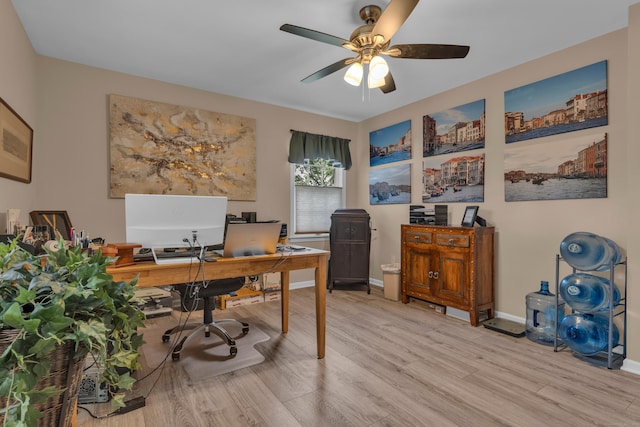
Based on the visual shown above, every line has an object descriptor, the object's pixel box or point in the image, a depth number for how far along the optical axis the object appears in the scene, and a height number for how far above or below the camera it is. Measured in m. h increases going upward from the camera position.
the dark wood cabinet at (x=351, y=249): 4.45 -0.50
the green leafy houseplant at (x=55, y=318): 0.66 -0.25
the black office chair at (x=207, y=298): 2.45 -0.66
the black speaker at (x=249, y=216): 3.96 -0.05
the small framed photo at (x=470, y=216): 3.37 -0.03
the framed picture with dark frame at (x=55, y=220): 2.71 -0.07
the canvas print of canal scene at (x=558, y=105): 2.72 +1.00
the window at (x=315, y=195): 4.71 +0.26
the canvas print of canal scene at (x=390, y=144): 4.43 +0.99
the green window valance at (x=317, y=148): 4.57 +0.95
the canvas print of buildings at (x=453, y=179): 3.61 +0.40
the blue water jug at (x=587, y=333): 2.44 -0.92
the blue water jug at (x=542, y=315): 2.79 -0.90
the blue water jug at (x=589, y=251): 2.44 -0.30
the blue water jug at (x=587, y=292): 2.43 -0.61
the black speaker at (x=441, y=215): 3.71 -0.03
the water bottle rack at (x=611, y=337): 2.32 -0.94
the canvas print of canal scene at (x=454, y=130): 3.59 +0.98
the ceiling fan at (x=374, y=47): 2.06 +1.14
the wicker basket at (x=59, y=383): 0.77 -0.42
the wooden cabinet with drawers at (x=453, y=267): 3.21 -0.57
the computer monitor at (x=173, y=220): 1.88 -0.05
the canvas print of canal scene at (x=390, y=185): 4.42 +0.40
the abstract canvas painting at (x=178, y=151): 3.41 +0.71
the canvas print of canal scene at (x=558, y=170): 2.73 +0.40
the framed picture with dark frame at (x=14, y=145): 2.07 +0.47
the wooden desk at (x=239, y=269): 1.85 -0.37
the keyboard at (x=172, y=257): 1.99 -0.29
